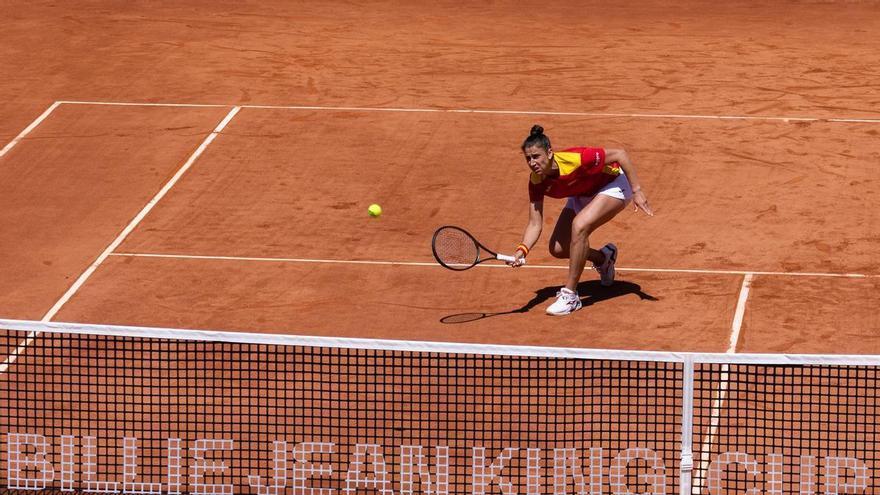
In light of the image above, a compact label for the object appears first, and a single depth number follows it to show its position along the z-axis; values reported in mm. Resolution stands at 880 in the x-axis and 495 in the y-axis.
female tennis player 23406
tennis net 17203
